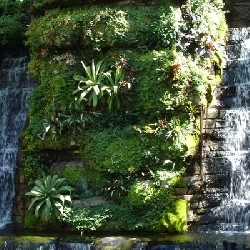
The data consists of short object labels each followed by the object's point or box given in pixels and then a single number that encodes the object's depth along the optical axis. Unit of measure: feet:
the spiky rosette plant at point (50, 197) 39.73
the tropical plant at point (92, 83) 43.39
